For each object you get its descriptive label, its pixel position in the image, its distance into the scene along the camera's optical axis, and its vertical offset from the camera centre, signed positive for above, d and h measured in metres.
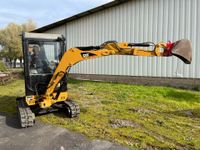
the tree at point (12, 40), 30.05 +6.21
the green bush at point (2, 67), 13.80 +0.30
